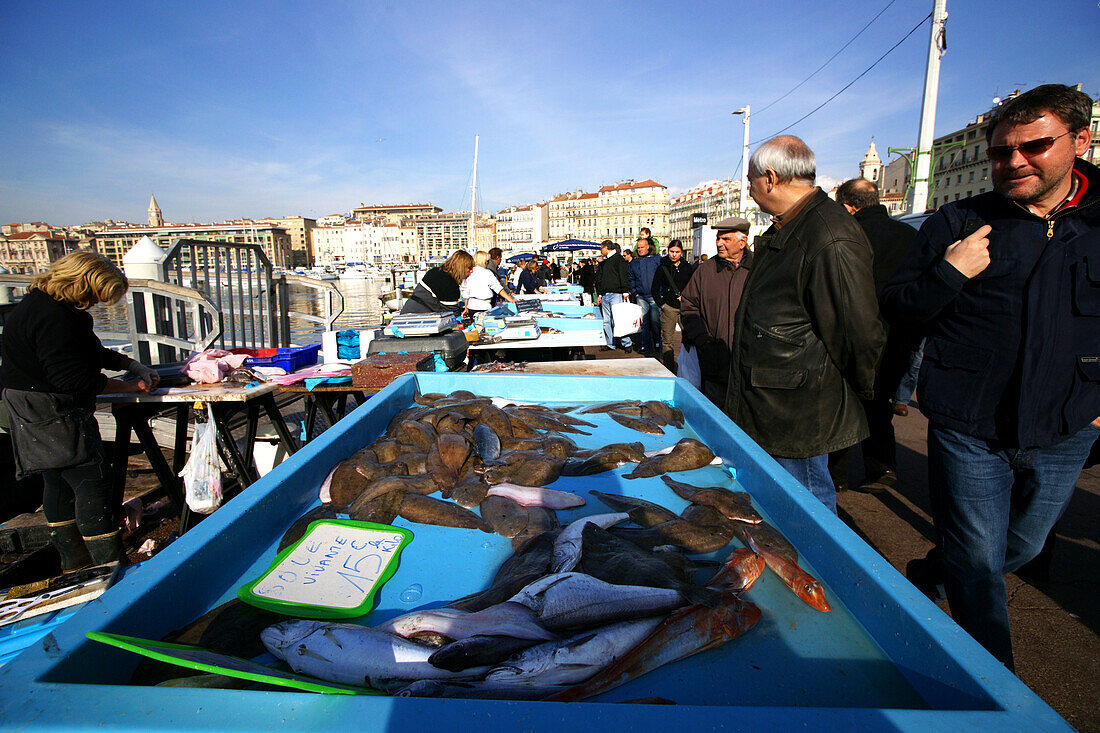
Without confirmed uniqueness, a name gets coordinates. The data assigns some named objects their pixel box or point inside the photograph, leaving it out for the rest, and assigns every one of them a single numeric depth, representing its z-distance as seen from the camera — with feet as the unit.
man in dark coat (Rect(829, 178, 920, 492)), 13.25
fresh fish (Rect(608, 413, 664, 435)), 10.78
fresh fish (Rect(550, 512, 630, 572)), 5.73
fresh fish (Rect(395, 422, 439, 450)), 9.59
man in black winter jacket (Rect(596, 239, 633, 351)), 39.17
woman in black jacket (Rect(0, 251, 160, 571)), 10.75
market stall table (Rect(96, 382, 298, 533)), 13.07
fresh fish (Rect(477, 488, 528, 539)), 6.99
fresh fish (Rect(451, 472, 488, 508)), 7.87
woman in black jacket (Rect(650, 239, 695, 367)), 31.68
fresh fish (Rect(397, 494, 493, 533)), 7.29
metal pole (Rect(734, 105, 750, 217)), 75.72
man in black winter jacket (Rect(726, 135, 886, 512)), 8.28
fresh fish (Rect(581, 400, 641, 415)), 12.01
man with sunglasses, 6.33
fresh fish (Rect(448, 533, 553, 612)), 5.34
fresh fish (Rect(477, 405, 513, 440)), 10.16
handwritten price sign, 5.33
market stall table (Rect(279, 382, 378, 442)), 15.84
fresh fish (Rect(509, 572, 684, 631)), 4.88
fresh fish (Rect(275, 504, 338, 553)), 6.64
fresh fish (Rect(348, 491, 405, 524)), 7.25
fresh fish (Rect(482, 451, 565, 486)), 8.45
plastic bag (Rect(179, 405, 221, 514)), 13.00
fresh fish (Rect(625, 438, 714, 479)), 8.83
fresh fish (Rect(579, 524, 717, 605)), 5.26
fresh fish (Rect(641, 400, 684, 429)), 11.28
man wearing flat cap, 14.66
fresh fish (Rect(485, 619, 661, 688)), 4.14
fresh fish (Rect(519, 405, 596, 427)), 11.20
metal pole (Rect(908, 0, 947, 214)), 36.04
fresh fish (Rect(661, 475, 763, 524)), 7.12
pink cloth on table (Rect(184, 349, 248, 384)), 13.96
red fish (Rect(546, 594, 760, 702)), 4.23
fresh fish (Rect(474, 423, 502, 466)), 9.12
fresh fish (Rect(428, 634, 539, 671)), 4.30
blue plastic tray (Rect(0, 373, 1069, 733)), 3.38
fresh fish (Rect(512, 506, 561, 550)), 6.67
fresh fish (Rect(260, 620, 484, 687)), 4.28
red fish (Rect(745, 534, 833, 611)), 5.35
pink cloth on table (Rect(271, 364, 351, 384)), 15.47
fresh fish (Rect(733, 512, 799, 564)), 6.14
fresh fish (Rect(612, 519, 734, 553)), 6.47
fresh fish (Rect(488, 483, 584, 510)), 7.64
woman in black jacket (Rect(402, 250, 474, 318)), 22.09
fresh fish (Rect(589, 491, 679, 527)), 7.08
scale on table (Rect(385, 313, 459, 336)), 16.69
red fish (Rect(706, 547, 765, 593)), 5.54
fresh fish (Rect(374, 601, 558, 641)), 4.66
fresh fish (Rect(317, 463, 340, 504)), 7.89
